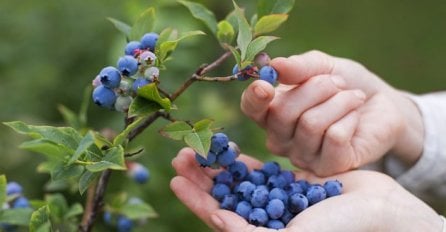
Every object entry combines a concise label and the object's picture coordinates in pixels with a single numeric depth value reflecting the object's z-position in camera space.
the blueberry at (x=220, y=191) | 0.85
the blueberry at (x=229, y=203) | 0.84
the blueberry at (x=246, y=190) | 0.83
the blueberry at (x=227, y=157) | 0.83
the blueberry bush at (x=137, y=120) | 0.76
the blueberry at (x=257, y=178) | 0.85
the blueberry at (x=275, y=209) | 0.81
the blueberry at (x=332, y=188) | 0.84
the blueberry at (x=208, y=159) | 0.82
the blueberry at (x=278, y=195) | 0.82
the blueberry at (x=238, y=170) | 0.86
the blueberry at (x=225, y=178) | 0.86
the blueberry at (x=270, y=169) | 0.87
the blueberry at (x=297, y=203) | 0.82
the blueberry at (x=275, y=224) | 0.81
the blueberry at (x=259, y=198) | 0.82
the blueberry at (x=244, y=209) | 0.82
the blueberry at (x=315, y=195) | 0.83
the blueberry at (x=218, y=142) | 0.81
